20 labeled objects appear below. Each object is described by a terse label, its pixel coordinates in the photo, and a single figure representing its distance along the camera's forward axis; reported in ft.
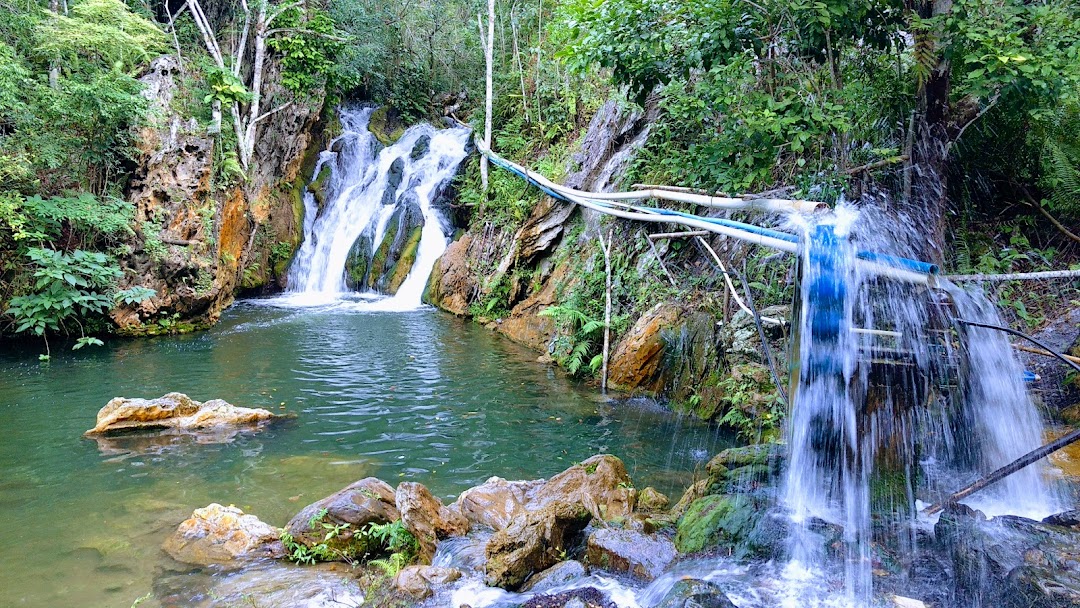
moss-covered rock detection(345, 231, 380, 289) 56.24
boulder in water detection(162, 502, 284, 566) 14.97
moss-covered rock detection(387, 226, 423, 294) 55.42
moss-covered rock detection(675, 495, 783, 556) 13.50
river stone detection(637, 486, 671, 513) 17.24
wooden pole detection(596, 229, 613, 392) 29.89
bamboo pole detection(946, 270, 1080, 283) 13.06
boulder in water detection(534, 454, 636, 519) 16.76
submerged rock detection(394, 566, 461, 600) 13.04
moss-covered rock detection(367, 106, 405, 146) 69.97
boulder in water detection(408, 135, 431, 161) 64.34
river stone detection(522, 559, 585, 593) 13.24
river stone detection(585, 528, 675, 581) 13.33
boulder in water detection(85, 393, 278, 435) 23.34
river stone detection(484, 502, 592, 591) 13.43
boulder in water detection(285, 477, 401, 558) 15.16
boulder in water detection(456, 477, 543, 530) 17.02
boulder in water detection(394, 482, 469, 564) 15.28
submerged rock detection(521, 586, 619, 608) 12.14
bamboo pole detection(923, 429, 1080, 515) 10.70
